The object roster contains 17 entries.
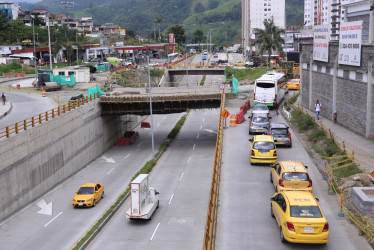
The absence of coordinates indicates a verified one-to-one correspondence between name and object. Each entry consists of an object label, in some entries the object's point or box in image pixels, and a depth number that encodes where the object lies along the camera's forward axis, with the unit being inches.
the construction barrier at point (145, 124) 2770.7
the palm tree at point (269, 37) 3614.7
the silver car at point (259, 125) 1445.6
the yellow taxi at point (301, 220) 629.3
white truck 1056.2
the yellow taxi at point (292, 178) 846.5
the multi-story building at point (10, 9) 6550.2
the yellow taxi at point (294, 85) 2597.7
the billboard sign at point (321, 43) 1589.6
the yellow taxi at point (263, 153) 1101.1
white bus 1987.0
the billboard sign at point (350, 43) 1283.2
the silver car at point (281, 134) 1295.5
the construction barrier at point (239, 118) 1696.6
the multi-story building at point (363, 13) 1474.7
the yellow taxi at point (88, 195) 1336.1
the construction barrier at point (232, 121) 1656.0
